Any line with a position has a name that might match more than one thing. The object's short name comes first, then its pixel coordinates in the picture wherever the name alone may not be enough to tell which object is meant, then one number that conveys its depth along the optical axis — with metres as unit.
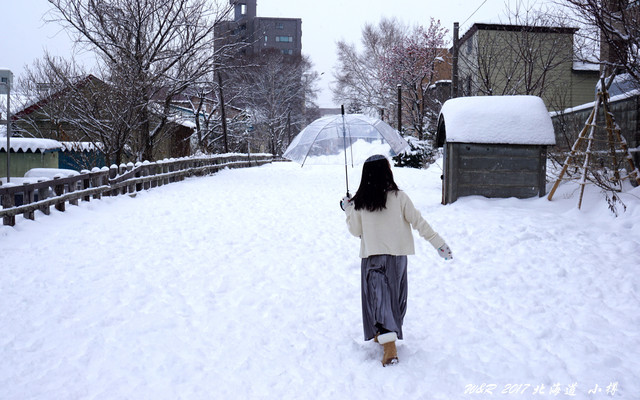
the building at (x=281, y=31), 88.19
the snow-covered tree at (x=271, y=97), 54.94
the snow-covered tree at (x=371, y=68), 43.19
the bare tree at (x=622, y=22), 8.43
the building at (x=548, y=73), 26.67
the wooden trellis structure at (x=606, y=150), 9.55
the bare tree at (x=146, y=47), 18.94
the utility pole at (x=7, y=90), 10.80
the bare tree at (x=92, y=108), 17.52
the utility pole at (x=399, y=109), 32.92
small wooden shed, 11.42
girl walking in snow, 4.55
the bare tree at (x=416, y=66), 37.97
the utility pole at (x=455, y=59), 20.17
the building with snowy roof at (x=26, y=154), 20.06
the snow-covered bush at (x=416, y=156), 27.17
